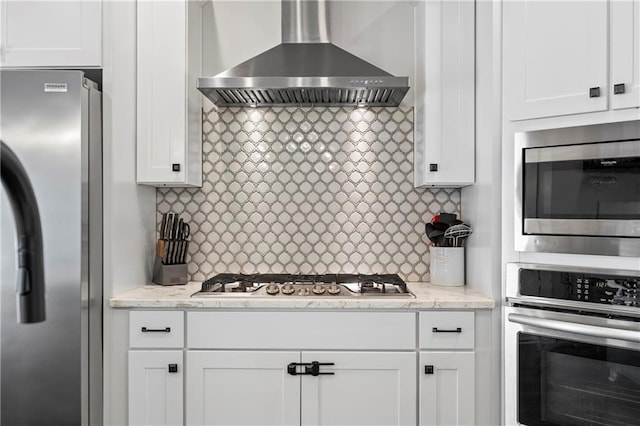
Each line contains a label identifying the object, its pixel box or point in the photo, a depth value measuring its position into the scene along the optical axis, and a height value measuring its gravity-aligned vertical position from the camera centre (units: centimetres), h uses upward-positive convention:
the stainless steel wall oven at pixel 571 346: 168 -52
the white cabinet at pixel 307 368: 203 -68
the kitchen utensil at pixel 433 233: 246 -12
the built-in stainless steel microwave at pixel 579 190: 169 +7
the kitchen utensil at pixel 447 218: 246 -5
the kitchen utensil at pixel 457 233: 238 -12
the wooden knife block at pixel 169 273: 240 -33
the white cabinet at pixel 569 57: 167 +58
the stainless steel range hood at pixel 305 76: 219 +61
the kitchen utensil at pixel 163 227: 243 -9
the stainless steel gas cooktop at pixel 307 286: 214 -37
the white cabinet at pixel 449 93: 228 +56
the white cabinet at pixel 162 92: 229 +56
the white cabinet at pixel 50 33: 207 +77
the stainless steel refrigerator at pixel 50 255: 186 -18
